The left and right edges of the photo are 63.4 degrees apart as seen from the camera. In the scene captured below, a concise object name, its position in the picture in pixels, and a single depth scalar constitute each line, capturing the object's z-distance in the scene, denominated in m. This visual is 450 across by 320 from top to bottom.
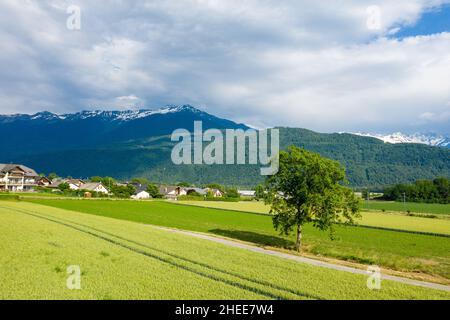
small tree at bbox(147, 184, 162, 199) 174.50
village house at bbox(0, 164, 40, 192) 161.38
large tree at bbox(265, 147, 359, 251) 37.88
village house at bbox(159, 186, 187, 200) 190.26
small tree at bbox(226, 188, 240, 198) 188.30
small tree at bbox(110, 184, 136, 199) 147.25
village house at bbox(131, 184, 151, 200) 177.73
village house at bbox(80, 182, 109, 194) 193.38
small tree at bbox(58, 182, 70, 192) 177.12
